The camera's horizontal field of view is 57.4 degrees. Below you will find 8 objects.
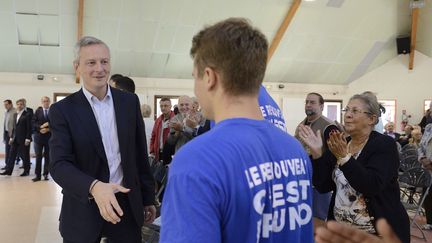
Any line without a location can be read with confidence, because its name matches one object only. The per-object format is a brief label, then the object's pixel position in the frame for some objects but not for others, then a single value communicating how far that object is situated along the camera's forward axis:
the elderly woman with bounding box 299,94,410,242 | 1.99
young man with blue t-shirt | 0.75
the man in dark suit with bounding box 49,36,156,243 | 1.58
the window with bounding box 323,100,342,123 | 13.52
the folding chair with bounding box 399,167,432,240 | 4.25
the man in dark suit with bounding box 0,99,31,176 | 7.61
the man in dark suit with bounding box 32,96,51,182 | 7.20
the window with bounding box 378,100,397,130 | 13.24
